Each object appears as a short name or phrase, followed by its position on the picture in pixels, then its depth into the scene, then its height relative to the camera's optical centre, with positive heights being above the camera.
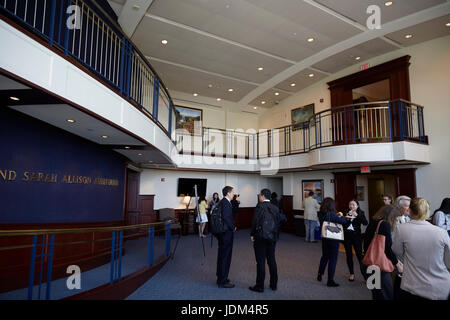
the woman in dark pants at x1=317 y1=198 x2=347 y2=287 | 4.57 -0.91
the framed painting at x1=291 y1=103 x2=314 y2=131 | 11.45 +3.32
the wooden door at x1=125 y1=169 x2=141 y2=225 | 9.61 -0.39
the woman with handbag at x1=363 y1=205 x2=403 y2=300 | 3.13 -0.78
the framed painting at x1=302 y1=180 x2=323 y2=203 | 10.66 +0.05
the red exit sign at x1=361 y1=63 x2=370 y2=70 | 9.50 +4.39
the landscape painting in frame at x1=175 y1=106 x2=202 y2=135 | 12.16 +3.19
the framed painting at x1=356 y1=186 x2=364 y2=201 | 10.20 -0.13
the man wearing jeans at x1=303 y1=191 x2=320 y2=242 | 9.33 -0.93
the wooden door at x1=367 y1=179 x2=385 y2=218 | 12.17 -0.06
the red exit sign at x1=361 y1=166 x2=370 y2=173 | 8.58 +0.64
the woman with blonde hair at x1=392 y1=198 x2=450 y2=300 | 2.21 -0.57
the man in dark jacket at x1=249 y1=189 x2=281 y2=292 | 4.30 -0.87
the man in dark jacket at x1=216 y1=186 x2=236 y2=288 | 4.51 -1.00
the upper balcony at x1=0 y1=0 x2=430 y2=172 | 2.74 +1.33
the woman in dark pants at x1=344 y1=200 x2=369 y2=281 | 4.82 -0.76
